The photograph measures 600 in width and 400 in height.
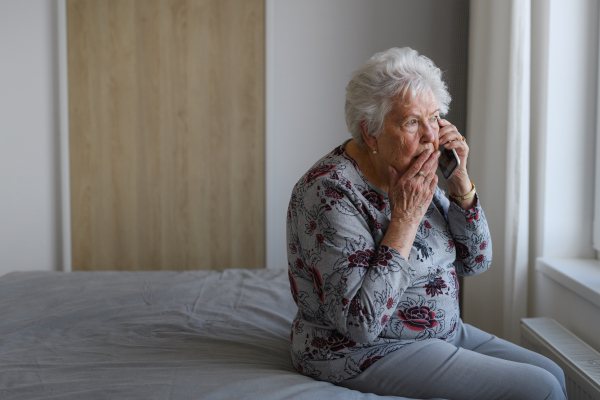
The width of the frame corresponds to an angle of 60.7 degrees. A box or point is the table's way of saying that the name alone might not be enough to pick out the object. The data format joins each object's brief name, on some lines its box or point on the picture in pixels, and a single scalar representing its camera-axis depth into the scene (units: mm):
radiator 1417
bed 1111
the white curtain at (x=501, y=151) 2039
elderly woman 1098
